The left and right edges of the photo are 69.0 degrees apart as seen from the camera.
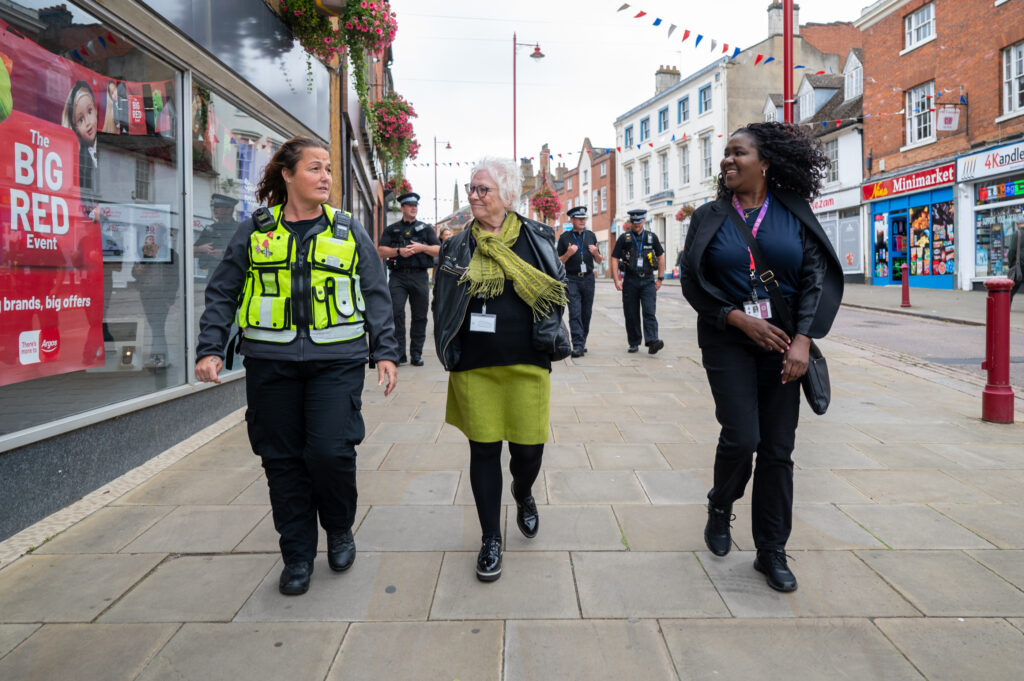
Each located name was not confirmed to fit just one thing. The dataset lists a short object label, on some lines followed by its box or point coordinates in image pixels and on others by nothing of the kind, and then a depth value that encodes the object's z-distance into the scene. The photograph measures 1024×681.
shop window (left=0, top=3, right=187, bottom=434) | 3.64
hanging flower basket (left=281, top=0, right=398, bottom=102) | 7.37
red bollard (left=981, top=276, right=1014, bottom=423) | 5.55
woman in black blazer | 2.90
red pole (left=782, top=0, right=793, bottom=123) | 11.10
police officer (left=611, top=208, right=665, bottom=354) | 9.23
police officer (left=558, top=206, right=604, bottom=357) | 9.28
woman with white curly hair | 3.01
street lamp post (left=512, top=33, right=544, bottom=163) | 26.18
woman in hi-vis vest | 2.83
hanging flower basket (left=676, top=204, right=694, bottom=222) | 35.35
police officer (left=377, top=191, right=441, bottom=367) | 8.33
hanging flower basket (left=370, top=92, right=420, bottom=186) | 13.90
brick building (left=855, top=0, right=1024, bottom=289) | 19.36
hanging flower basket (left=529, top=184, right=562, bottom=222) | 34.03
